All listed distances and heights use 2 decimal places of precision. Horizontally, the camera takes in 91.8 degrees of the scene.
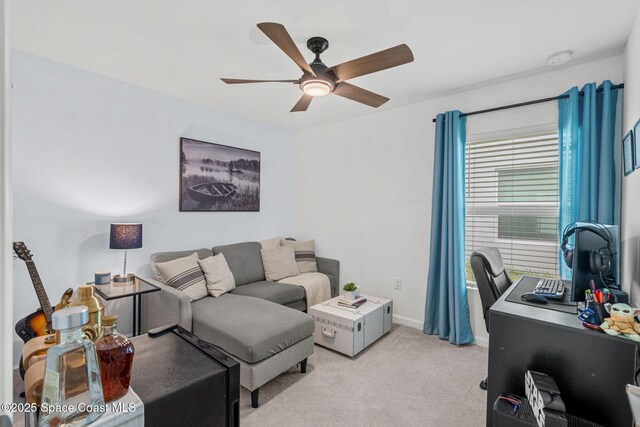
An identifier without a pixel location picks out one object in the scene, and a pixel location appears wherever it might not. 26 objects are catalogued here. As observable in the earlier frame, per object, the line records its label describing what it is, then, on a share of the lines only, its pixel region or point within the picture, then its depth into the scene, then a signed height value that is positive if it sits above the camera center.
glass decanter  0.57 -0.33
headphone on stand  1.55 -0.20
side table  2.35 -0.65
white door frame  0.44 -0.01
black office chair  2.05 -0.44
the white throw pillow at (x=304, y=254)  4.01 -0.58
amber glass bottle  0.68 -0.34
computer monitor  1.57 -0.24
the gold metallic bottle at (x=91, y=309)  0.71 -0.24
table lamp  2.55 -0.25
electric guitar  1.91 -0.72
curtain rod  2.31 +0.94
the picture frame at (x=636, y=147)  1.66 +0.37
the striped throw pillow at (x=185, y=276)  2.73 -0.61
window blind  2.66 +0.10
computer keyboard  1.73 -0.46
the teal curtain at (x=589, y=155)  2.24 +0.44
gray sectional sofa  2.05 -0.86
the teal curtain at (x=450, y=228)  2.95 -0.16
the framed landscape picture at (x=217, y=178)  3.37 +0.37
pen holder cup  1.35 -0.44
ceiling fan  1.66 +0.88
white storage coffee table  2.68 -1.03
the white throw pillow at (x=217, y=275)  2.94 -0.65
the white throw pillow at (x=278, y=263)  3.67 -0.65
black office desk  1.26 -0.64
